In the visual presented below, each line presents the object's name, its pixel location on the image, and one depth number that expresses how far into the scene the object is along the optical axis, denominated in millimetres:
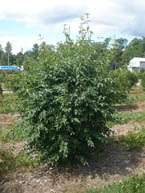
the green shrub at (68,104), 3566
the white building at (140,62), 52050
